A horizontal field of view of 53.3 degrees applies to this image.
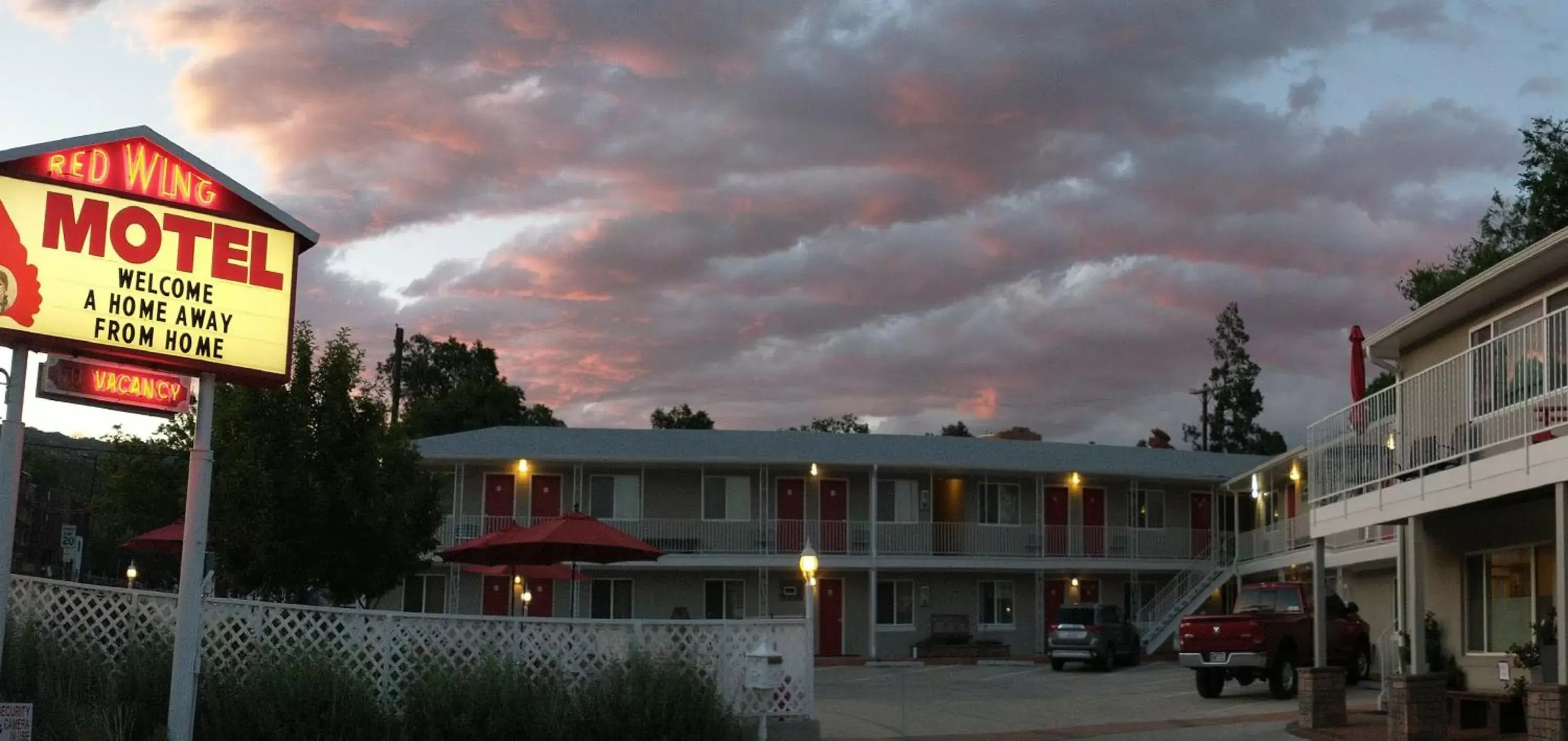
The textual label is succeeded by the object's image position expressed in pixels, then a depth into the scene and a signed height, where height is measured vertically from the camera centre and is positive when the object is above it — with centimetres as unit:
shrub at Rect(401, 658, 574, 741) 1505 -136
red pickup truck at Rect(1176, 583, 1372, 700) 2519 -91
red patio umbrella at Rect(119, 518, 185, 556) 2366 +30
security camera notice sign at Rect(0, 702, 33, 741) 1227 -129
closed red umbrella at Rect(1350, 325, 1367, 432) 2112 +288
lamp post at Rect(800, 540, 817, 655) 1719 -5
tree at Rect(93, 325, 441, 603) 2495 +117
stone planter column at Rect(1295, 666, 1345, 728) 1983 -140
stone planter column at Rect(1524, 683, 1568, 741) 1459 -112
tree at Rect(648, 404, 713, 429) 7644 +755
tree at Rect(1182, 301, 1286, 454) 7644 +906
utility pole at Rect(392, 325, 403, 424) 4366 +611
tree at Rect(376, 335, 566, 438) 6925 +813
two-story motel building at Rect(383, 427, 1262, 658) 4156 +131
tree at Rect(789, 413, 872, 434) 8712 +837
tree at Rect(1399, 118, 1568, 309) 4109 +1052
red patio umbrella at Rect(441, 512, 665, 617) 2014 +30
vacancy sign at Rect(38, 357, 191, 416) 1323 +148
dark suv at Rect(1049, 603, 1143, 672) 3575 -128
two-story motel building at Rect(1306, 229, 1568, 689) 1652 +155
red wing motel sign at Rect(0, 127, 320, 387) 1330 +264
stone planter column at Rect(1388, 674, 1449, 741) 1750 -133
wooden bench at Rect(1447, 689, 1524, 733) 1825 -144
